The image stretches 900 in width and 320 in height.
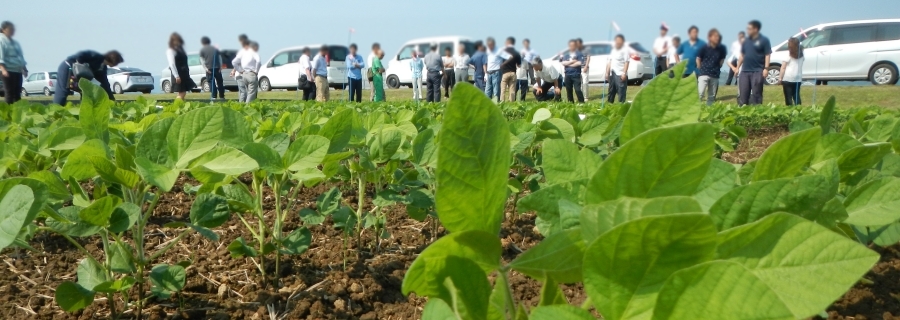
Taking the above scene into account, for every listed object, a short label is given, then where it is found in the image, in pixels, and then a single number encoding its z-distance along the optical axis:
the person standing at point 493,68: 14.48
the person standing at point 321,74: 15.21
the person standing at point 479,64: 15.34
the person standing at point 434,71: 14.87
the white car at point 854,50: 15.89
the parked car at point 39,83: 28.19
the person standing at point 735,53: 15.26
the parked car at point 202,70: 25.52
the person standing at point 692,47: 11.95
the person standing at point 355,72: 16.08
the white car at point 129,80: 27.80
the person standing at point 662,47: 14.93
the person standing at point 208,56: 16.58
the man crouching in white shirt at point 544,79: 15.31
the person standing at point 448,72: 16.81
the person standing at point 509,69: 14.20
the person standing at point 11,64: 8.68
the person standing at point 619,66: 13.27
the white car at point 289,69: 22.62
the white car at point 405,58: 21.64
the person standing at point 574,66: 14.32
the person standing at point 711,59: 11.62
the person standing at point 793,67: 11.30
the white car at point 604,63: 18.86
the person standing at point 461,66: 15.62
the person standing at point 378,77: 15.62
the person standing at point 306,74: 14.79
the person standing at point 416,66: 16.22
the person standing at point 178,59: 11.66
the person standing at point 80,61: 7.18
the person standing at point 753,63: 11.09
